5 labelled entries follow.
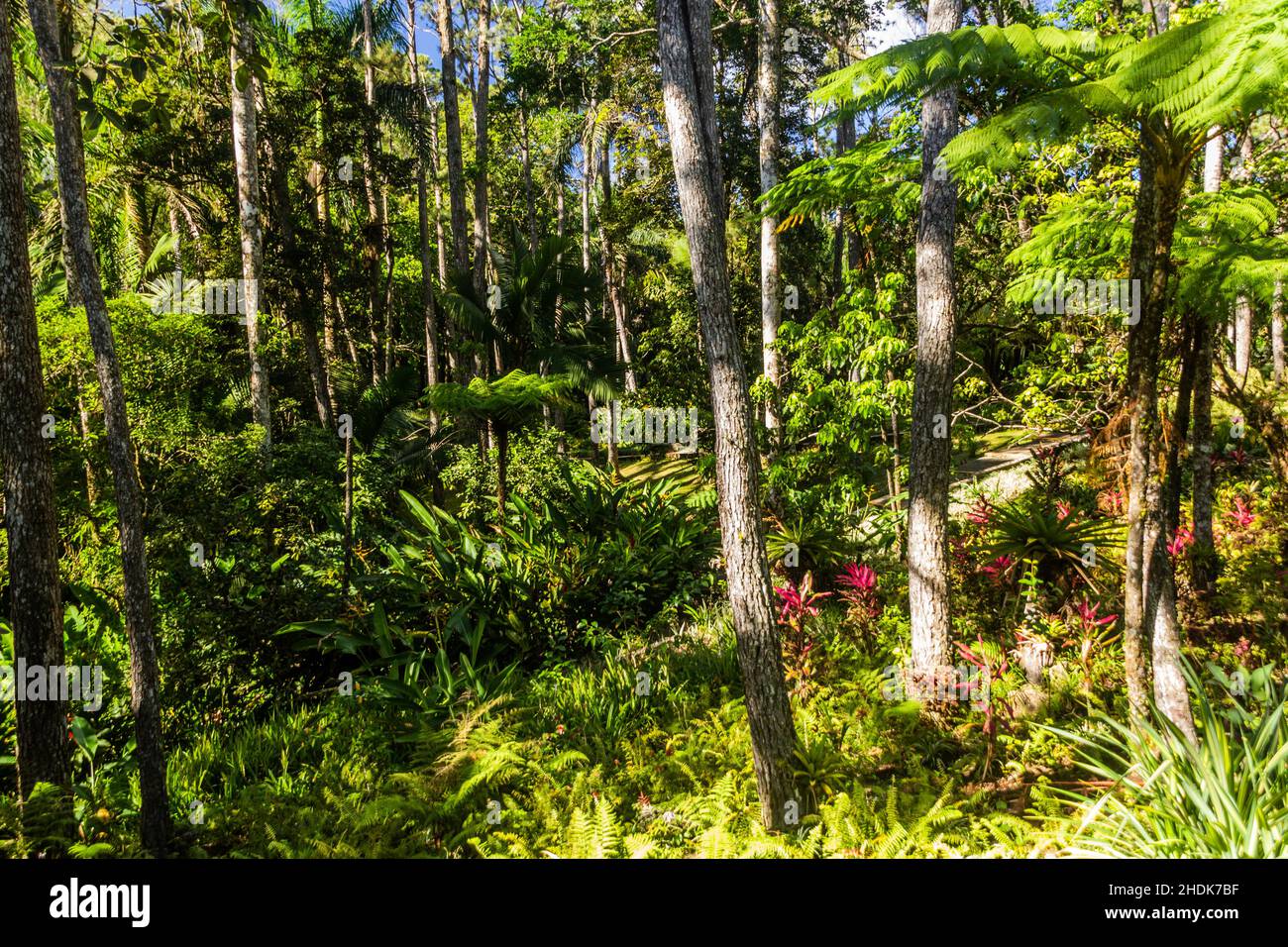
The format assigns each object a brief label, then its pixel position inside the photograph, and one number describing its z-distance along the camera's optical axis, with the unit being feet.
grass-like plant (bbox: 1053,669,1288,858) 9.15
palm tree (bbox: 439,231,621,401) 29.76
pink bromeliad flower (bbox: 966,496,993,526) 22.70
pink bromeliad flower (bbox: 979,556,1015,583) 19.77
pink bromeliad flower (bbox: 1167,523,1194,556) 19.15
